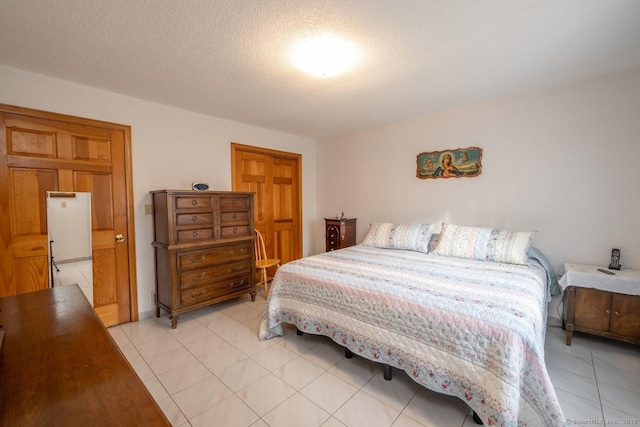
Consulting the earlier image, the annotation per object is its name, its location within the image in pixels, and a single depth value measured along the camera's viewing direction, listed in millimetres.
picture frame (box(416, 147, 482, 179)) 3059
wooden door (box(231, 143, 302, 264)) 3791
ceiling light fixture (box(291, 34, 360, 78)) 1822
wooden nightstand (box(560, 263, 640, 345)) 2100
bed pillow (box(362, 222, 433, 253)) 3078
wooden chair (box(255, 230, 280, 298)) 3482
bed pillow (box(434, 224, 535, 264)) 2475
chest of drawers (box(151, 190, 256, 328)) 2666
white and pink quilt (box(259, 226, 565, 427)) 1329
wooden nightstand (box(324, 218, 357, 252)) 3934
